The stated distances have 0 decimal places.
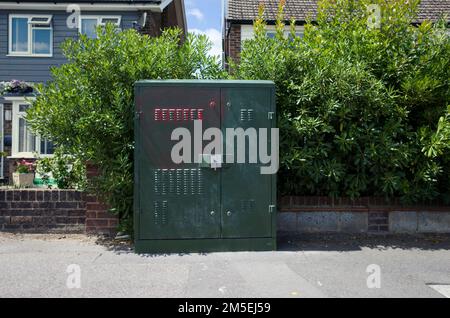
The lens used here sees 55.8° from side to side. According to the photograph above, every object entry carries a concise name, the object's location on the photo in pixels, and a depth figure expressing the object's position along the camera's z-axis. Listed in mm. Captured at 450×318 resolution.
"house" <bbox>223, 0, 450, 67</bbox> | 14180
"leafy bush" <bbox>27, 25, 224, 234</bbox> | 5797
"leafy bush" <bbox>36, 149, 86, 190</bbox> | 6669
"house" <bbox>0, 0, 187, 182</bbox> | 13703
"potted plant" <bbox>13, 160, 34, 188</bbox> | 8194
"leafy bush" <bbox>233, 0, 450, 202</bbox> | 5969
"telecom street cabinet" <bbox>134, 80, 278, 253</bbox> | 5586
